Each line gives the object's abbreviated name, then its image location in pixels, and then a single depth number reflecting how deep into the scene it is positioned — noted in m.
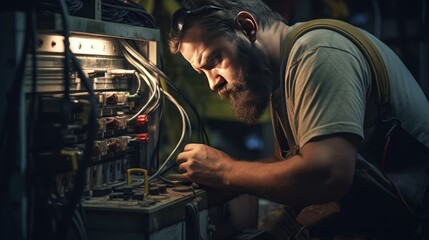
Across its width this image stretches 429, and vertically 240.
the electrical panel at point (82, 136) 1.52
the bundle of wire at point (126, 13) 2.03
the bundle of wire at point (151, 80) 2.16
